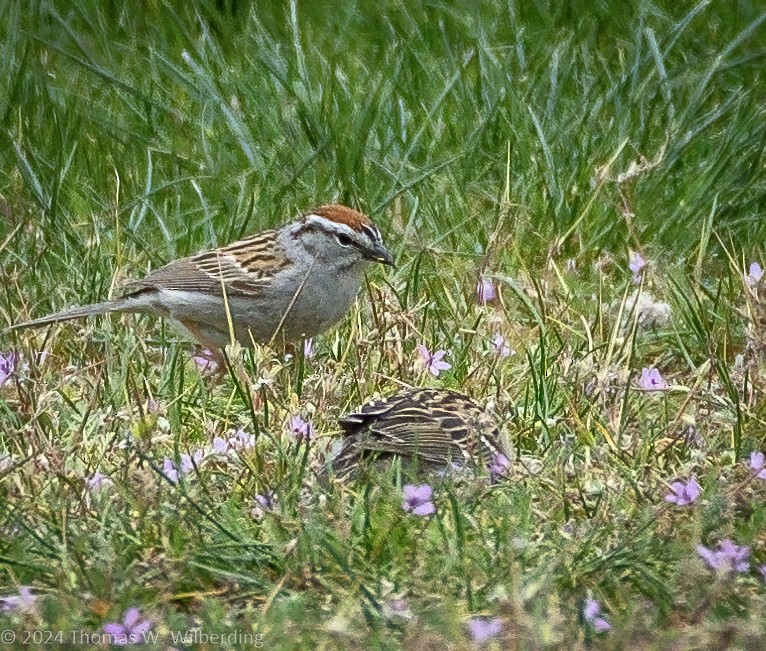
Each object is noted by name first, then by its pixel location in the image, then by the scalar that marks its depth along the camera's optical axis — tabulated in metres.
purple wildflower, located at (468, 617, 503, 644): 7.59
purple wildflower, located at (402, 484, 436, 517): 9.01
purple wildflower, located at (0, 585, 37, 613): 8.00
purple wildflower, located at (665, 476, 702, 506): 9.25
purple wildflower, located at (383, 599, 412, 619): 8.10
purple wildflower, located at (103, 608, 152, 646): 7.74
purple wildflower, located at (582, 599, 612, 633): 7.96
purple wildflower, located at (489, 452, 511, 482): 9.73
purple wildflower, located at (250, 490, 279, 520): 9.24
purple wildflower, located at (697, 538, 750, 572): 8.43
